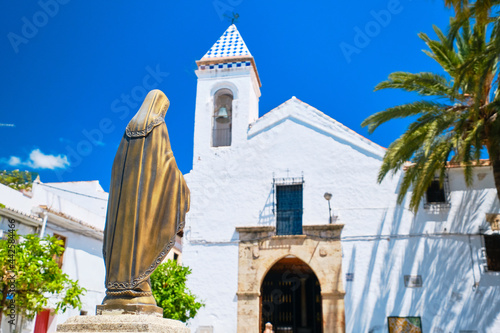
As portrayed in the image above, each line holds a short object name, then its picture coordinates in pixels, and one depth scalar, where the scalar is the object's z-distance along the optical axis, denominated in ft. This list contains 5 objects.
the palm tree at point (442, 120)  33.99
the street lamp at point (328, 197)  43.27
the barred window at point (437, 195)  41.63
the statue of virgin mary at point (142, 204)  11.71
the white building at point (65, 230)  41.57
